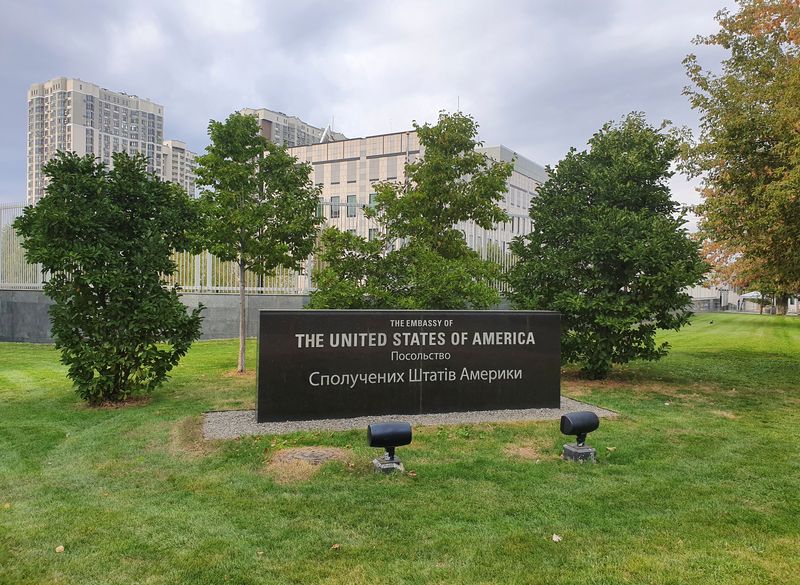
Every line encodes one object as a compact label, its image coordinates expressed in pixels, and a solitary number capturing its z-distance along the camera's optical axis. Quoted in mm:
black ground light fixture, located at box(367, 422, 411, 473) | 5949
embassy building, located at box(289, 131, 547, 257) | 74812
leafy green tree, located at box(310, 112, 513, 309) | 11375
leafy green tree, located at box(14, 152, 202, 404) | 8734
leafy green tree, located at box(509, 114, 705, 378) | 11562
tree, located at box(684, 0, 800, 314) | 11328
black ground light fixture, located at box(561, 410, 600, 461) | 6539
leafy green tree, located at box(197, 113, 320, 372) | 12055
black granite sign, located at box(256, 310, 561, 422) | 8125
